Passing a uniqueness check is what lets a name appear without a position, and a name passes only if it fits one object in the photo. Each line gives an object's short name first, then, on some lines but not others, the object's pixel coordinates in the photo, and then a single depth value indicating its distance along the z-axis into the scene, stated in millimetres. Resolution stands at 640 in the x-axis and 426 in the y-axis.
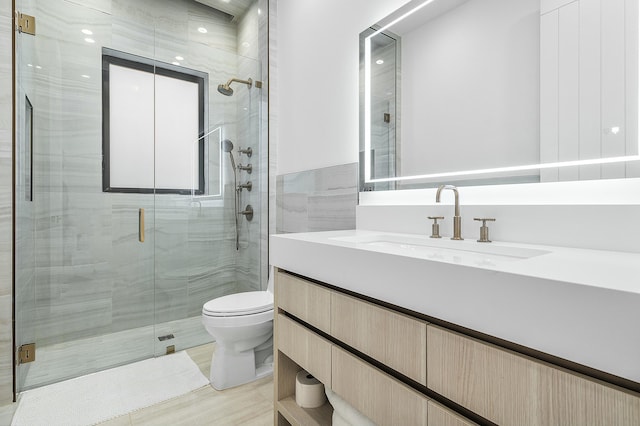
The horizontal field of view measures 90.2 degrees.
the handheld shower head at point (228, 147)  2322
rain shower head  2350
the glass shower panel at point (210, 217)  2146
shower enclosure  1813
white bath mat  1493
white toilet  1670
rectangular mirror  909
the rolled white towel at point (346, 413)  987
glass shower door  1769
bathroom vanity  461
